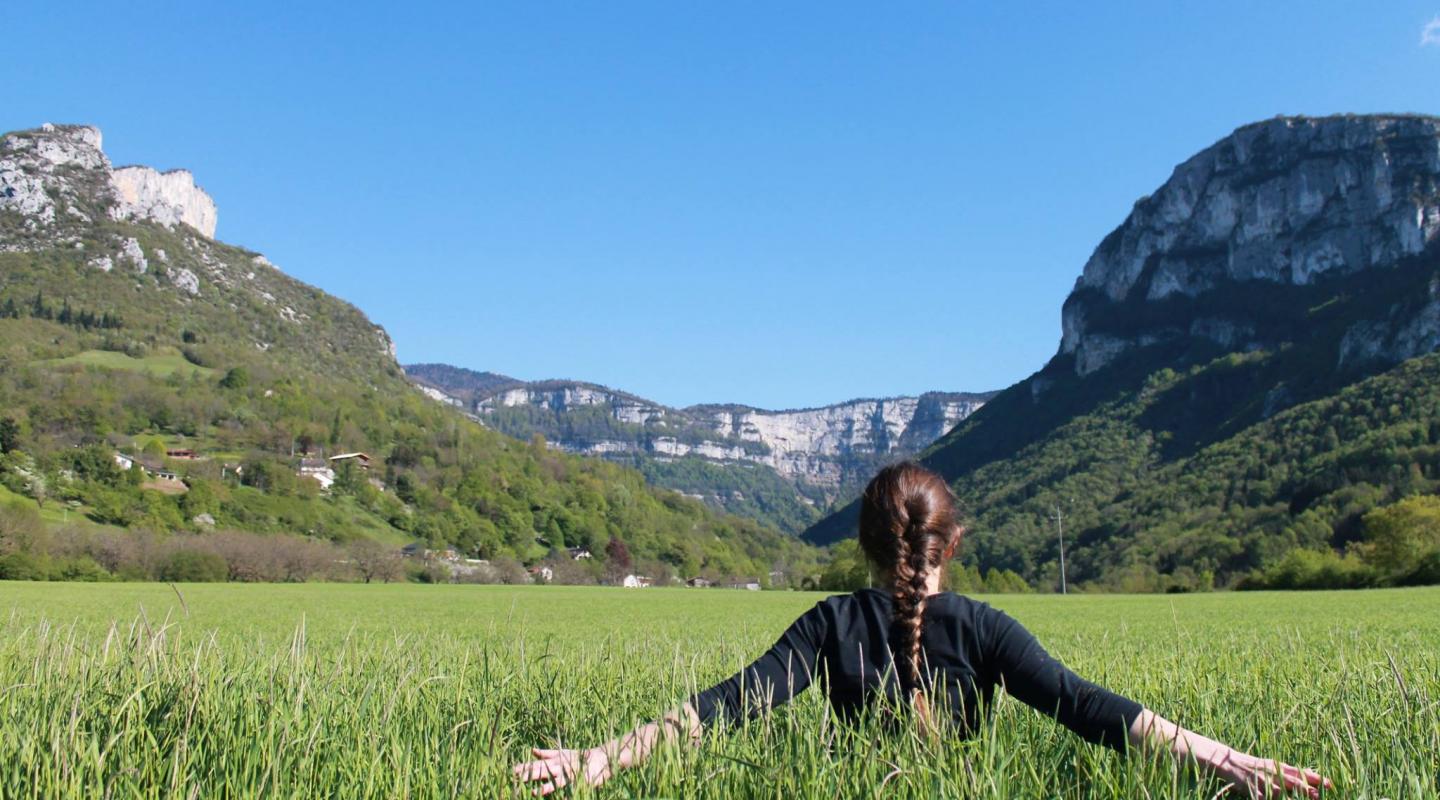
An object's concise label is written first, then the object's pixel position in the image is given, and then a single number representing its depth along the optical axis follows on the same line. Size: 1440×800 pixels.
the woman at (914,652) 2.42
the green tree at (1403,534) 49.22
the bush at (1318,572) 49.62
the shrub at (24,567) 46.22
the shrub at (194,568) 53.41
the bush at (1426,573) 45.41
